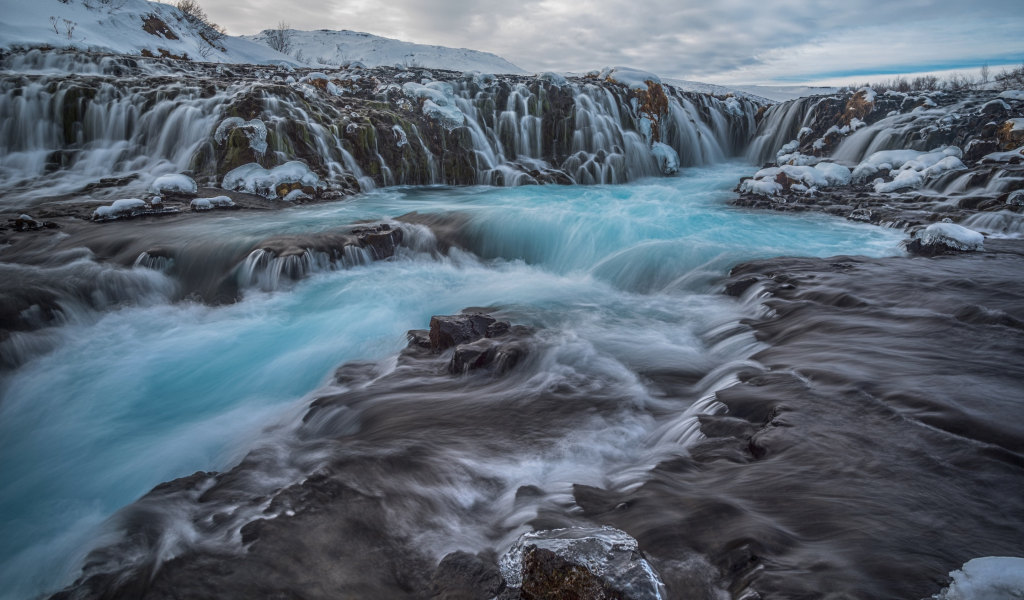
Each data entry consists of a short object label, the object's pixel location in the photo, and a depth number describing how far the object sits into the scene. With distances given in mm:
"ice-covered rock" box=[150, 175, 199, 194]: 10992
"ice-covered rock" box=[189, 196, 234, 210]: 10258
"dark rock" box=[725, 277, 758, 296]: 6879
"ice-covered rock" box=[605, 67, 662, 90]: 19406
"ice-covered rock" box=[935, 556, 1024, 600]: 1722
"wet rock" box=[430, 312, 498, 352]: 5316
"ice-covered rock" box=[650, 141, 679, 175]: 18453
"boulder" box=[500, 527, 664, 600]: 1760
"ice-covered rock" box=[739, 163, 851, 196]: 13703
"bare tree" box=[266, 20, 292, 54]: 48688
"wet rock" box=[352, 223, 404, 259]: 8758
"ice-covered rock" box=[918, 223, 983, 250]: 7762
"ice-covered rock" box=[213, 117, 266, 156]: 12070
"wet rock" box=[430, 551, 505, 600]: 2230
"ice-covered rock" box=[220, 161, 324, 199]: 11781
